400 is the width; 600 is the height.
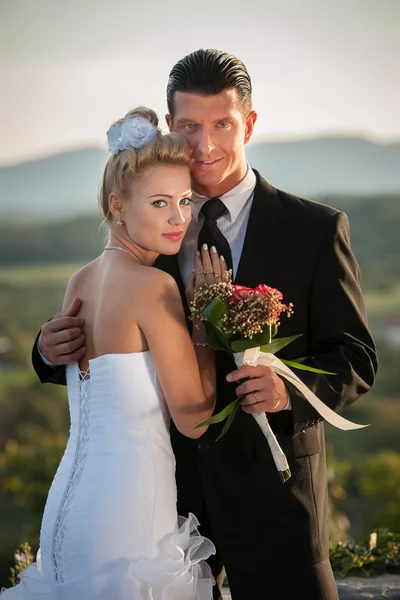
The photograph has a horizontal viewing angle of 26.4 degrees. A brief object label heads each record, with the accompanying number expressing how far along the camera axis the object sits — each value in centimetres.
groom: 297
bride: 261
